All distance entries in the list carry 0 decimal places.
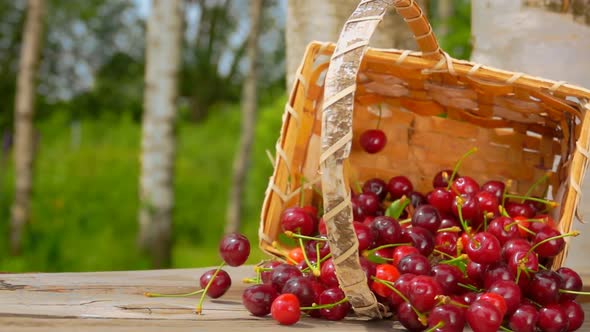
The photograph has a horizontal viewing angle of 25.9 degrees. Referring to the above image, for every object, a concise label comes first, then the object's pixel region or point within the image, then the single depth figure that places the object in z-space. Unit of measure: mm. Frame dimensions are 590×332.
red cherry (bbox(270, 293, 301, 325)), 810
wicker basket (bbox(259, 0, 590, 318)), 777
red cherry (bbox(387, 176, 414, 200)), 985
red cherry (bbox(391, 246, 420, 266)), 849
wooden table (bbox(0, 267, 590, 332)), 793
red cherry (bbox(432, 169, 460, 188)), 981
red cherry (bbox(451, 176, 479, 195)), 938
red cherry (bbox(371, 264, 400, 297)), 829
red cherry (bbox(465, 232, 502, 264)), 835
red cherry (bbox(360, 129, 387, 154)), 1009
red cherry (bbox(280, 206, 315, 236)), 900
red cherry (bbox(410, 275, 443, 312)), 793
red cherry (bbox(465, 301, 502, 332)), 785
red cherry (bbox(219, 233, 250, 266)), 877
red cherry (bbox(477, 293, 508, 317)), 797
